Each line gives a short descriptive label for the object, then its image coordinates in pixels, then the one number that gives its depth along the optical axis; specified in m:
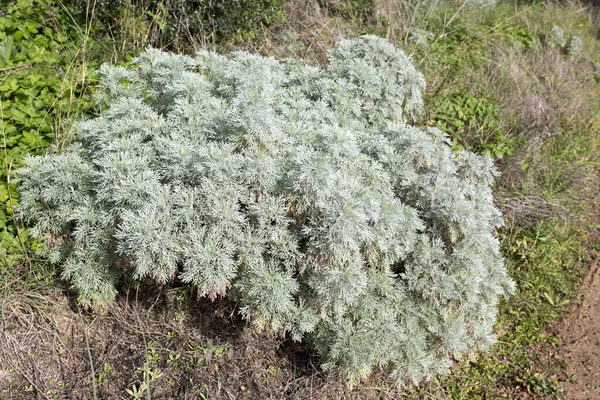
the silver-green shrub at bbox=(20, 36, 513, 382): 2.46
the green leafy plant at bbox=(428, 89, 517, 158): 4.44
